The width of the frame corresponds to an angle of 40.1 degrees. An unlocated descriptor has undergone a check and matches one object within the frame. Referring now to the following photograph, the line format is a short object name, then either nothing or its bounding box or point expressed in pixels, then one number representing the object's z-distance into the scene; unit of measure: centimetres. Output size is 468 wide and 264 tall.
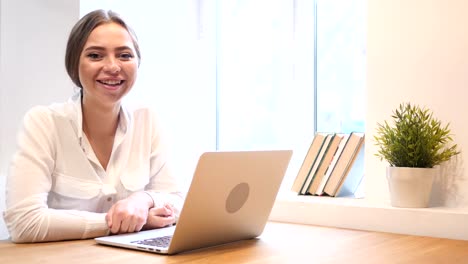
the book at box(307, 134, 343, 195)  226
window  280
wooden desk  146
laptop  147
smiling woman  170
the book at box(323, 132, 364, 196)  221
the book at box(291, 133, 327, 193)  231
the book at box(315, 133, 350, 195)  225
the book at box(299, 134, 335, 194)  227
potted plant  192
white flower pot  191
